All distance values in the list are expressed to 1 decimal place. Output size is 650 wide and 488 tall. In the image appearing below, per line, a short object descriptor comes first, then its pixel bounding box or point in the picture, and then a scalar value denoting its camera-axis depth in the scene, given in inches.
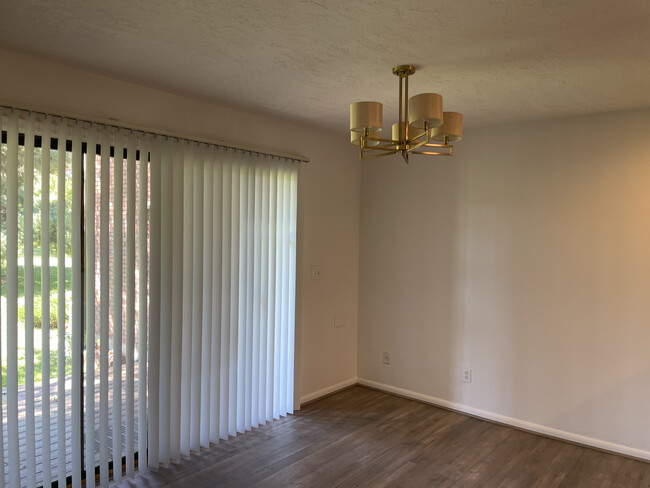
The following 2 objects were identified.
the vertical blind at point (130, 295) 94.4
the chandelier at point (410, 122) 82.0
